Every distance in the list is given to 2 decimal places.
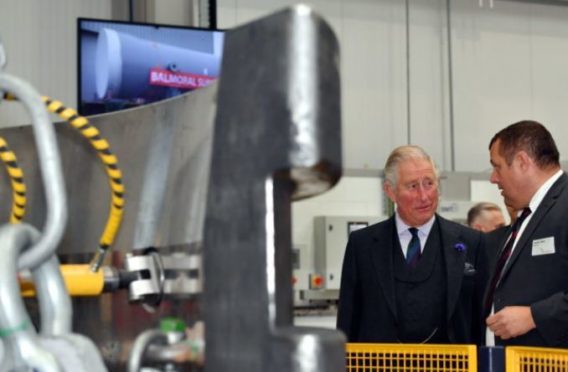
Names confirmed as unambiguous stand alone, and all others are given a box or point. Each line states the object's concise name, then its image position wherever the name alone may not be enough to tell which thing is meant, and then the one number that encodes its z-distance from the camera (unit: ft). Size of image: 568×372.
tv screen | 16.62
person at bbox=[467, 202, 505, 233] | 18.31
